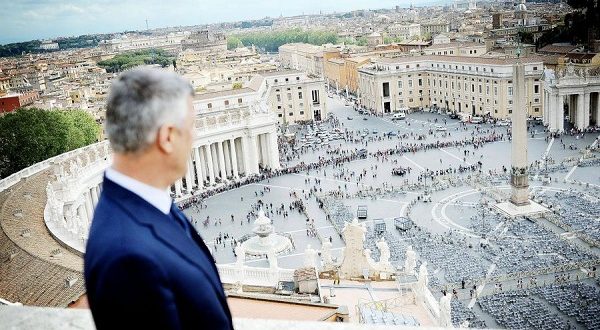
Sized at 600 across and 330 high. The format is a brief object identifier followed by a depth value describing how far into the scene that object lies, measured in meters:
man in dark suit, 2.30
